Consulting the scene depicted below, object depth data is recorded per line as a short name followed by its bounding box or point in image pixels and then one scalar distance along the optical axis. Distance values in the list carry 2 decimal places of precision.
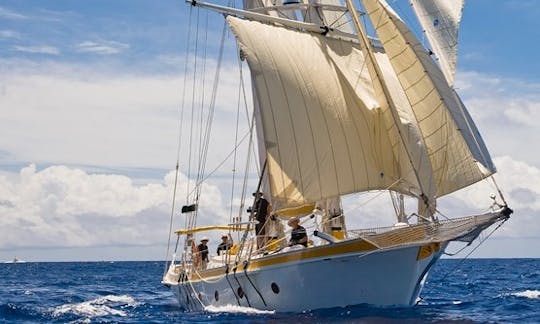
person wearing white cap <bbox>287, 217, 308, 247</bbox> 28.03
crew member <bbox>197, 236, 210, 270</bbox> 34.62
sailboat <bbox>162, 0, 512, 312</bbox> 27.16
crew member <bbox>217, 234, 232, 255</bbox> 34.11
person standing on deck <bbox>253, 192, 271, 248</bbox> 31.62
